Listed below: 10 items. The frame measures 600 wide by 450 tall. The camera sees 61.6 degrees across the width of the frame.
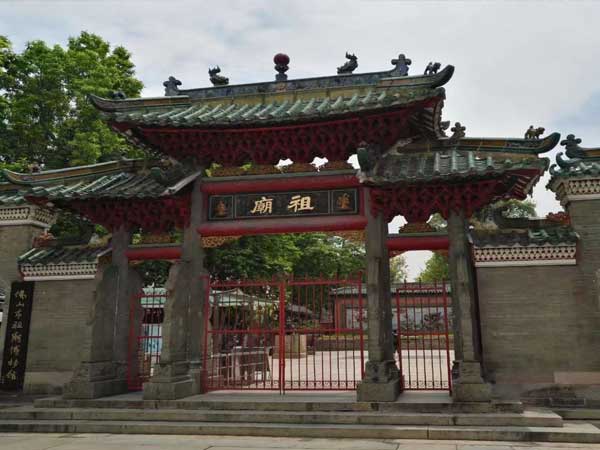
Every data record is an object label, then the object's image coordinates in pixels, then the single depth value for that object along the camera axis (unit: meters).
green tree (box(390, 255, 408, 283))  58.34
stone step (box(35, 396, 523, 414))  8.11
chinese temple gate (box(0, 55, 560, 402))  9.12
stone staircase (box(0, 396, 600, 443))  7.48
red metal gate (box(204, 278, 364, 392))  9.81
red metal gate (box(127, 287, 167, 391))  10.98
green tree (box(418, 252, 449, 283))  49.62
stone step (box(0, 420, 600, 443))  7.23
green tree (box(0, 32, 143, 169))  17.64
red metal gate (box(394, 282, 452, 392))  9.32
